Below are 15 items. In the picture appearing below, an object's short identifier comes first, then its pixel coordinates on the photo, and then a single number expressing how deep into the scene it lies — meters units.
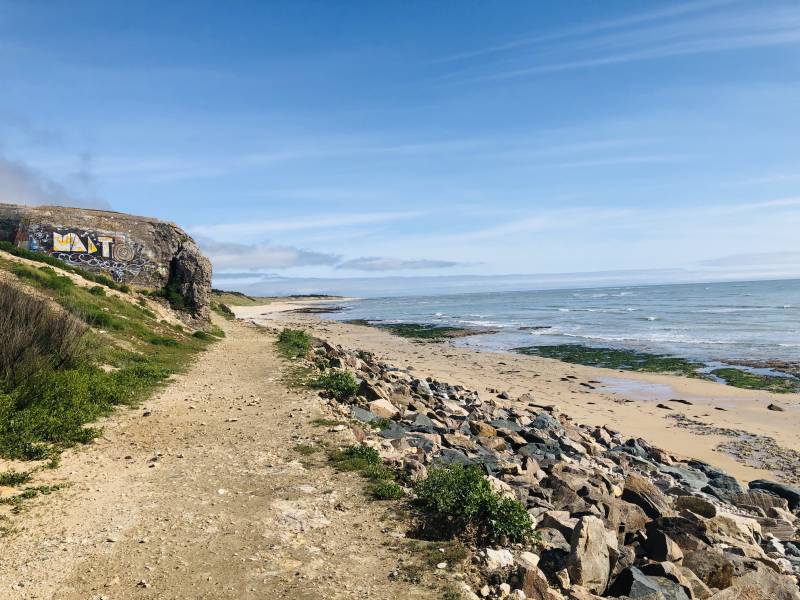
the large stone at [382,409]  13.07
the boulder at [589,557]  5.73
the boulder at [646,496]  8.94
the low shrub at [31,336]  11.09
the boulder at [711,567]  6.58
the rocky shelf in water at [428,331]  50.56
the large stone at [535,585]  5.22
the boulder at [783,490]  11.53
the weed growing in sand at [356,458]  8.77
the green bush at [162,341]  22.19
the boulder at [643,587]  5.53
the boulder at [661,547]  6.80
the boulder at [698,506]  8.99
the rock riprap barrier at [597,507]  5.80
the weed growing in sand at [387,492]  7.57
